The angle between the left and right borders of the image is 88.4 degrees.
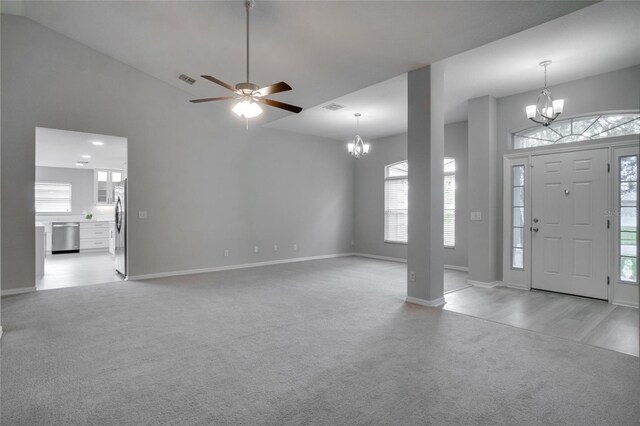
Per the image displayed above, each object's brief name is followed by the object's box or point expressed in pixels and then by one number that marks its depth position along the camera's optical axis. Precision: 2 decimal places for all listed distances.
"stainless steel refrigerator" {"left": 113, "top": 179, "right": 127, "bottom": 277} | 5.71
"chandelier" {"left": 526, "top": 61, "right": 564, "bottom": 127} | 4.13
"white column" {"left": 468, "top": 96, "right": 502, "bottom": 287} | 5.27
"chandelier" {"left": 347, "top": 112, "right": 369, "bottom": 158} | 6.49
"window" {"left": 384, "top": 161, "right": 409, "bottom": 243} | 8.05
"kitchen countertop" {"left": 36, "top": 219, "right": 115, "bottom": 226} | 9.18
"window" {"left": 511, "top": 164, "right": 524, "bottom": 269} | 5.20
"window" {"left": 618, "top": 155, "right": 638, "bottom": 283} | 3.87
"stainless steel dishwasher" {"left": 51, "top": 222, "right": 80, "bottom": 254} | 8.88
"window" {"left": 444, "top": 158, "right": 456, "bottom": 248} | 6.95
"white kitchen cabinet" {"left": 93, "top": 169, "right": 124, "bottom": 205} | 10.27
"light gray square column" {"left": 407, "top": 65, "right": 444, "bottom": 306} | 4.09
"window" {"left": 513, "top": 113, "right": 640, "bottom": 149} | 4.23
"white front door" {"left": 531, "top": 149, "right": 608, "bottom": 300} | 4.38
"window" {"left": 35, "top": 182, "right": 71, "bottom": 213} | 9.51
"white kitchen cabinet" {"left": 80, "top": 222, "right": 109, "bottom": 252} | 9.40
